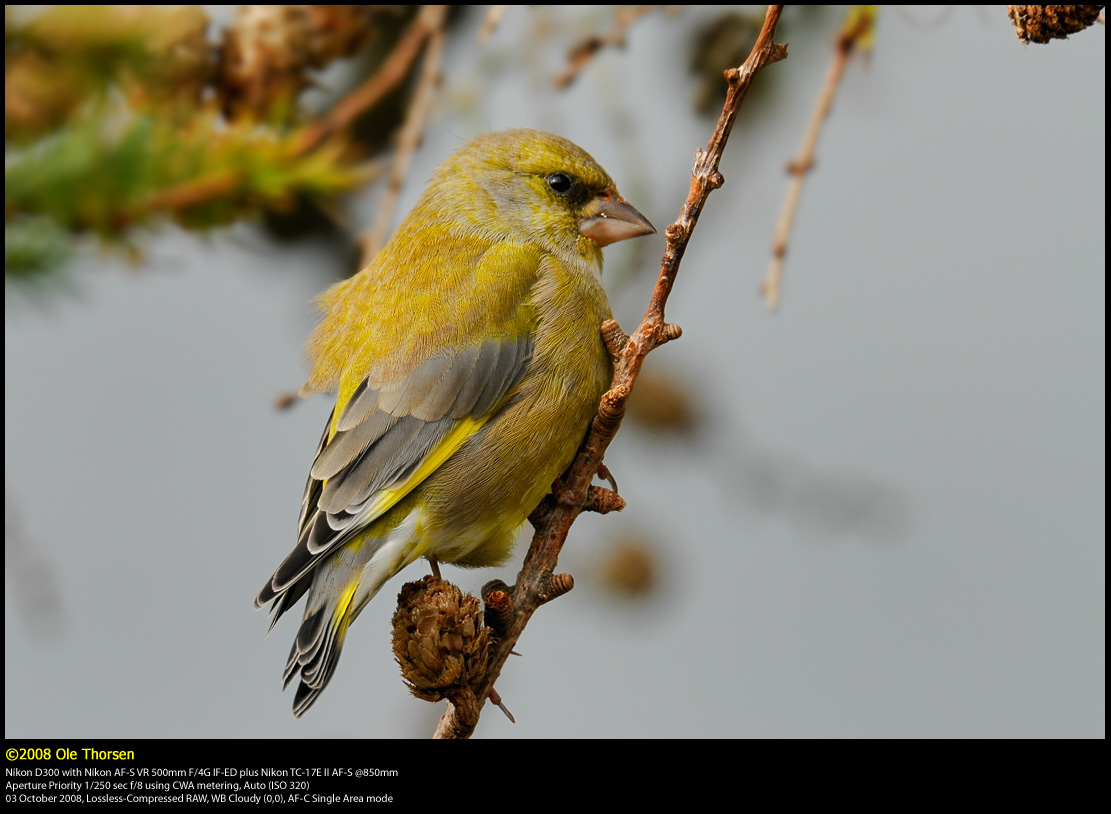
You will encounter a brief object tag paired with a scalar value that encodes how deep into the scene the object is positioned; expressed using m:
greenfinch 4.61
